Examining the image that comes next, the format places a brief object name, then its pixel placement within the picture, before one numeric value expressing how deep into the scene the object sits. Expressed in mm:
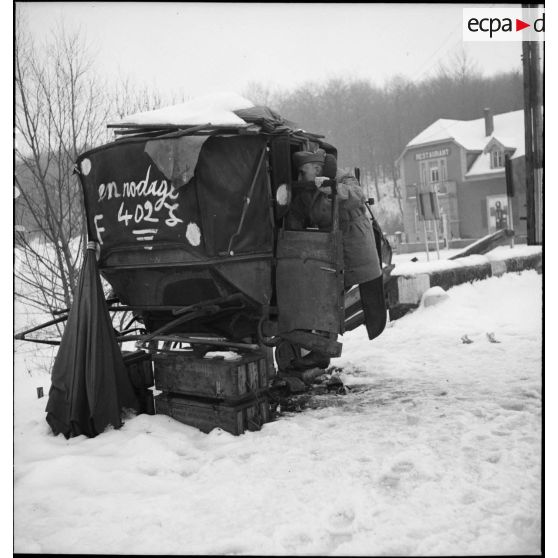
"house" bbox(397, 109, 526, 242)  30781
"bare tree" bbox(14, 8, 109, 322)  7703
